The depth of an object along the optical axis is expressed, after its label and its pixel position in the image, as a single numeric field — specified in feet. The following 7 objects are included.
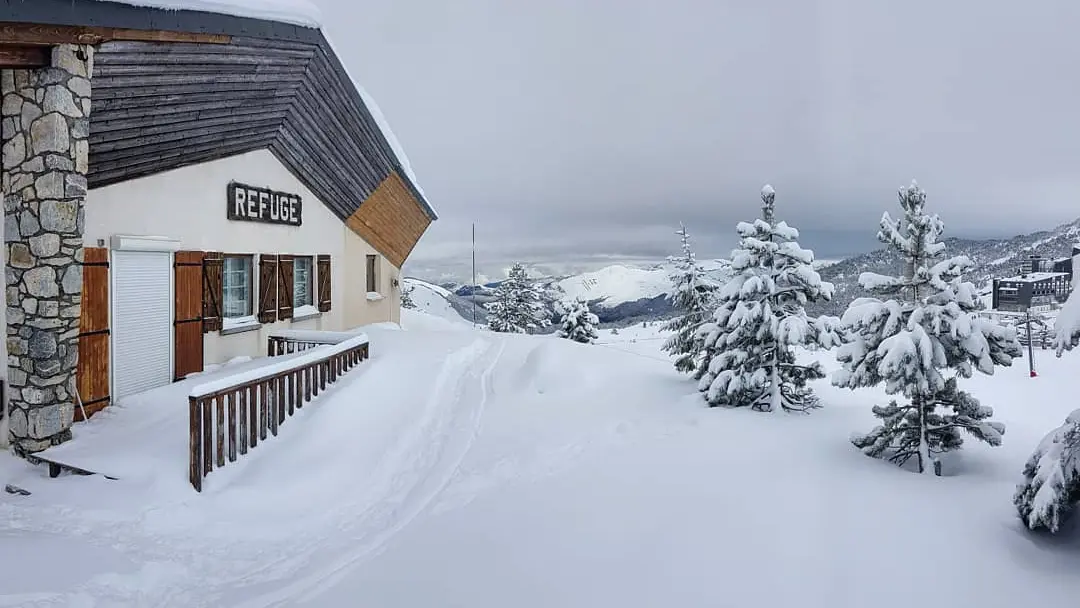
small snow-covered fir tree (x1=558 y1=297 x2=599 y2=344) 86.07
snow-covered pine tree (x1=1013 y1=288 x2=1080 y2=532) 12.55
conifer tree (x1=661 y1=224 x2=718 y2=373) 44.29
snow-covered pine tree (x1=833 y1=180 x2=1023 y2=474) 20.83
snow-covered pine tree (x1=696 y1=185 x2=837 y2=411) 31.65
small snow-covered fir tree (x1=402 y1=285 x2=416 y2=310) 130.06
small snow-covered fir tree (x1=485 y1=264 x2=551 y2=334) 109.29
